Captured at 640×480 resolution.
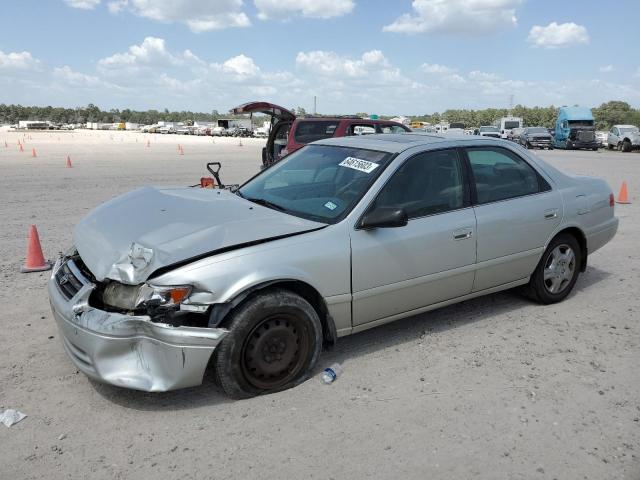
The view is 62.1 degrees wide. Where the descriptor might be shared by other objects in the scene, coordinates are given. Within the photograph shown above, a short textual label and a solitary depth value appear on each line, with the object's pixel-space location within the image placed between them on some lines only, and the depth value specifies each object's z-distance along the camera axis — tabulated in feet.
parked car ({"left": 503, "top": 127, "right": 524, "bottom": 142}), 136.00
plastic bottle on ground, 11.64
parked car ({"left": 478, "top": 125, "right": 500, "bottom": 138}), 130.27
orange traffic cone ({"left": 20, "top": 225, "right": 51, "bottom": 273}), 19.10
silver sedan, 9.99
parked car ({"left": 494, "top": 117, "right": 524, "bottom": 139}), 155.53
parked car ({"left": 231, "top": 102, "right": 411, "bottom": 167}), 38.17
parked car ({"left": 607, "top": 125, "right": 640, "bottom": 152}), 112.78
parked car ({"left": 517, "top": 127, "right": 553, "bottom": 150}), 121.70
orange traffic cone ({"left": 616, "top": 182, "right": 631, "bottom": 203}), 37.04
